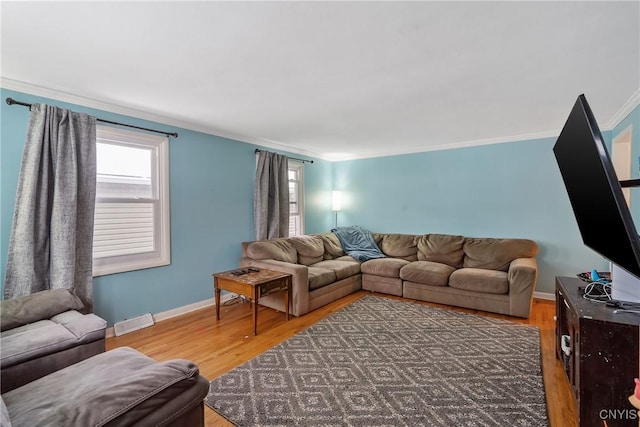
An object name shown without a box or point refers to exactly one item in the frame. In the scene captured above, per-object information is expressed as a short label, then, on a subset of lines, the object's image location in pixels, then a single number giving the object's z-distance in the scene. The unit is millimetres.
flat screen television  984
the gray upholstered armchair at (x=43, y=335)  1632
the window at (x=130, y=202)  2820
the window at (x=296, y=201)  5047
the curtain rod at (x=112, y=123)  2270
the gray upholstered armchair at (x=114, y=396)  1038
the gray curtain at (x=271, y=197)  4164
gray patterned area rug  1725
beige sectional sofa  3309
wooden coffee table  2857
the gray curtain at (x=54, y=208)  2297
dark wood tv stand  1376
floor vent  2821
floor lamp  5734
